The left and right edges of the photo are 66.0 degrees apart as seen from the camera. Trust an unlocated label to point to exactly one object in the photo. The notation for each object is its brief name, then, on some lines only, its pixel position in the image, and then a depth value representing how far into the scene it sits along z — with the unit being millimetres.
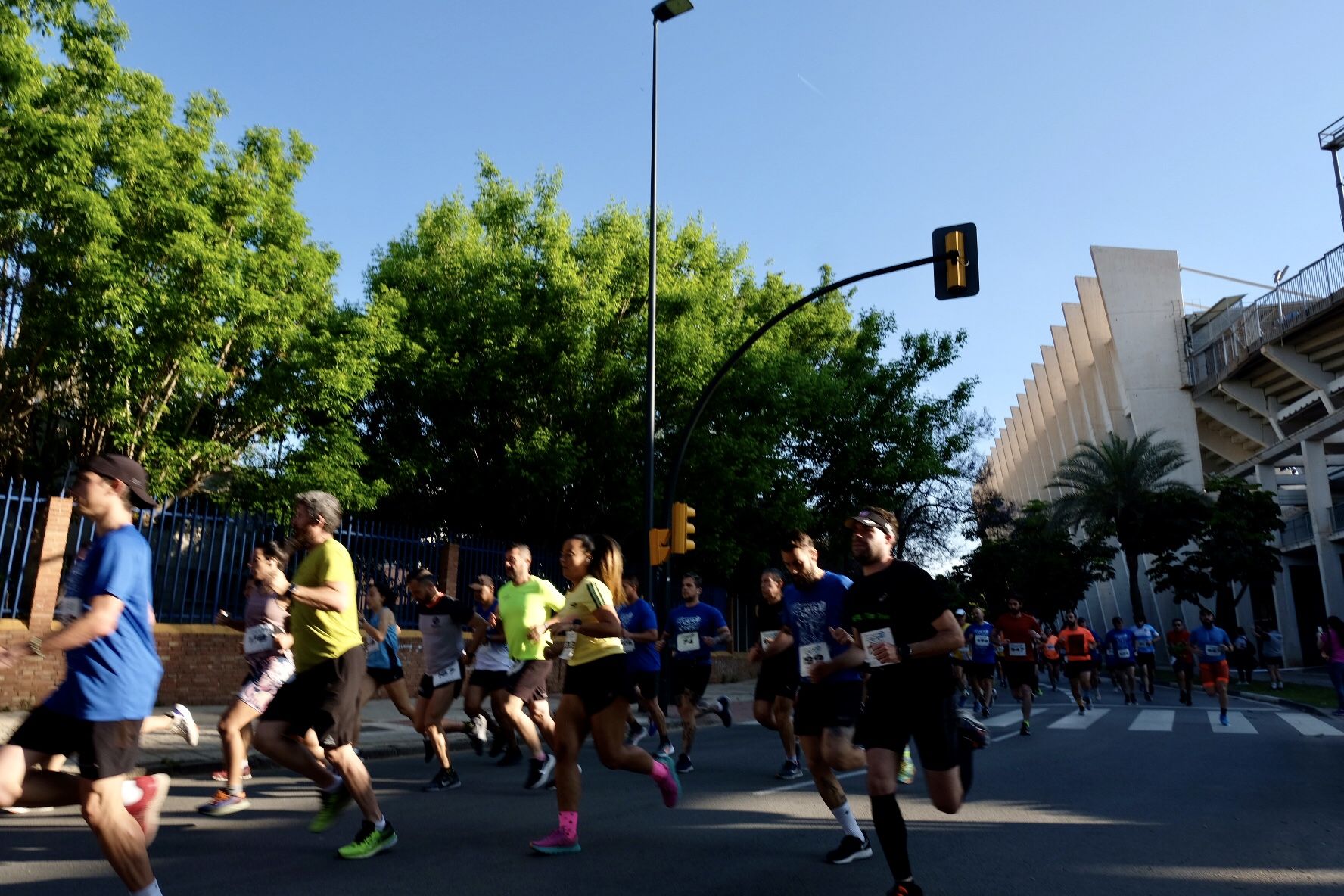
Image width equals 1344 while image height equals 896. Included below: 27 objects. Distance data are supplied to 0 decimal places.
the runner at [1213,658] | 15656
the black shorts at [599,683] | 5508
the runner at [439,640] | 8398
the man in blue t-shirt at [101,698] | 3545
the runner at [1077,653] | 16906
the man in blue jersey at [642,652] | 7336
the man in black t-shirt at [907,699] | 4348
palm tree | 42344
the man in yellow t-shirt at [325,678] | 5059
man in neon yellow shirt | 7562
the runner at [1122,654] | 19125
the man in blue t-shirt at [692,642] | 10125
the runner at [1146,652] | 21031
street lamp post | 15812
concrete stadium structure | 42125
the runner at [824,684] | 5520
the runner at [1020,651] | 13852
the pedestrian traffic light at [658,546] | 15117
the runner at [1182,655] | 19672
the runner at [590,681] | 5359
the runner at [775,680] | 8586
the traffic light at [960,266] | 12891
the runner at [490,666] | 8320
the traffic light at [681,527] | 14836
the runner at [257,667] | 6605
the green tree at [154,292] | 13734
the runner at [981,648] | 15867
